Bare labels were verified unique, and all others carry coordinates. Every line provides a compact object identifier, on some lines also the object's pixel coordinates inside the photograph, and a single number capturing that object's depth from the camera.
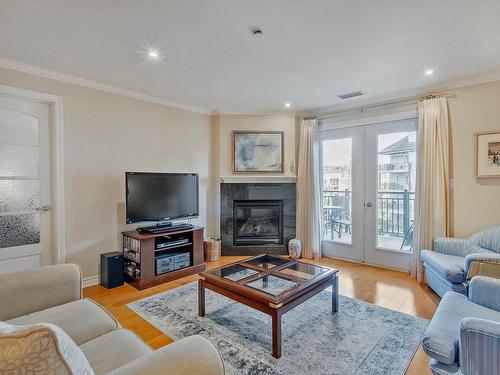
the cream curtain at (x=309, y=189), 4.62
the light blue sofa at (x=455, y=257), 2.60
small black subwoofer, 3.35
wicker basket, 4.46
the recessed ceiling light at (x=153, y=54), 2.65
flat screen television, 3.51
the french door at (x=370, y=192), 3.95
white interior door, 2.94
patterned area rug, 1.95
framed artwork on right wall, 3.18
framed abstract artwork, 4.79
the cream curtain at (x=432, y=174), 3.45
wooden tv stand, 3.36
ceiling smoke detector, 2.25
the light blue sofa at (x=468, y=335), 1.34
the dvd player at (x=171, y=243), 3.58
